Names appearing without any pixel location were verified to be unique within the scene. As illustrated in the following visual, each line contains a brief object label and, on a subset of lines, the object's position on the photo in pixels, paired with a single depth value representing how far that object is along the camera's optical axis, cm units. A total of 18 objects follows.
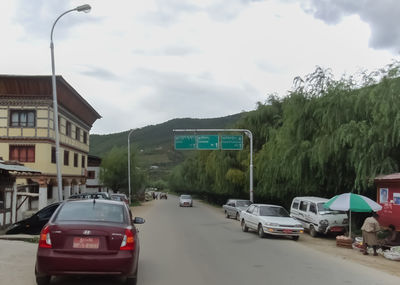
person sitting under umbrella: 1456
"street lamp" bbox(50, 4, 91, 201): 1795
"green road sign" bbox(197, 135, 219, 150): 3500
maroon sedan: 700
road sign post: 3512
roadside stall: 1544
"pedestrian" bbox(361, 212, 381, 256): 1422
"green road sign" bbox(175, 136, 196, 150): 3509
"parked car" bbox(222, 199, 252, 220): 3123
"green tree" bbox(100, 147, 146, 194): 5612
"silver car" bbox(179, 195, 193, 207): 5516
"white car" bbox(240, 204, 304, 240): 1769
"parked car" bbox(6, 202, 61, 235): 1445
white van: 1919
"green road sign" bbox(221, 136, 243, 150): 3519
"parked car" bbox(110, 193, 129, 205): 2967
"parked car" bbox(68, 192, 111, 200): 2040
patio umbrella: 1560
